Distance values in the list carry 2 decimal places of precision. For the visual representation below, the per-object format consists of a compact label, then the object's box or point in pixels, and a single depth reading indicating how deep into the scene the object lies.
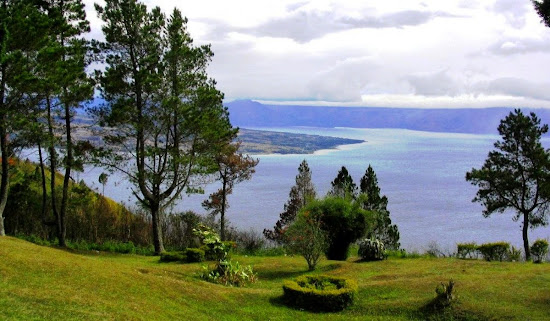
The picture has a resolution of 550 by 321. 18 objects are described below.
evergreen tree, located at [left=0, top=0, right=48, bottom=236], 15.64
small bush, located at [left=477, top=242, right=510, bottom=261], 20.52
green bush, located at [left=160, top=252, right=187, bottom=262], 19.48
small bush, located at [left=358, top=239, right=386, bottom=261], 19.47
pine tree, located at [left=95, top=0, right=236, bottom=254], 21.59
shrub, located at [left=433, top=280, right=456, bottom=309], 11.18
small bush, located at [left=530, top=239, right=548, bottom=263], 21.52
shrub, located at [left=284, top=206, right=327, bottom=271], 17.34
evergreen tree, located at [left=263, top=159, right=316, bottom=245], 32.25
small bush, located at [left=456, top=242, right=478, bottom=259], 21.52
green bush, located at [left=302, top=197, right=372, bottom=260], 20.94
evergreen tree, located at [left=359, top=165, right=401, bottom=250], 30.34
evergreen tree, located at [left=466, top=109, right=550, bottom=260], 25.80
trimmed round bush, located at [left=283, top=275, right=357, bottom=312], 11.66
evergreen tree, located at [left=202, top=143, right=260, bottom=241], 29.53
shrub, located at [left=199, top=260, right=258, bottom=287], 14.30
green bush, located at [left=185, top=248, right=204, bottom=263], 18.91
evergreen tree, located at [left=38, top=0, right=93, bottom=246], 18.78
